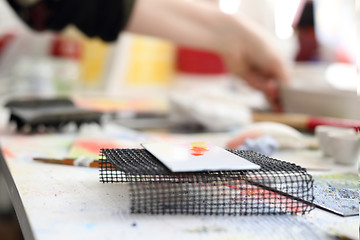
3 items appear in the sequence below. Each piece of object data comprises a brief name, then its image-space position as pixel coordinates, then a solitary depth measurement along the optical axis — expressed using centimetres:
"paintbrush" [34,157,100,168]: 62
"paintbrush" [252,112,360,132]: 94
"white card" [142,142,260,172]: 43
